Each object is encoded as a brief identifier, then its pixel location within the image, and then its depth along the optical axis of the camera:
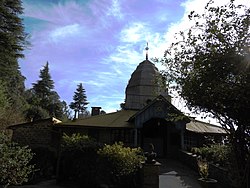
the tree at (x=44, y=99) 28.14
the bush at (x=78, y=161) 11.75
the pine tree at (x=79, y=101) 66.38
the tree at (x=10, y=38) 20.03
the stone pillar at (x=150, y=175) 10.39
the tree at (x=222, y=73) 6.25
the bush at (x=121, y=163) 10.99
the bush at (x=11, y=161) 7.64
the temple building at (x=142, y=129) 18.70
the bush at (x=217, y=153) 10.18
